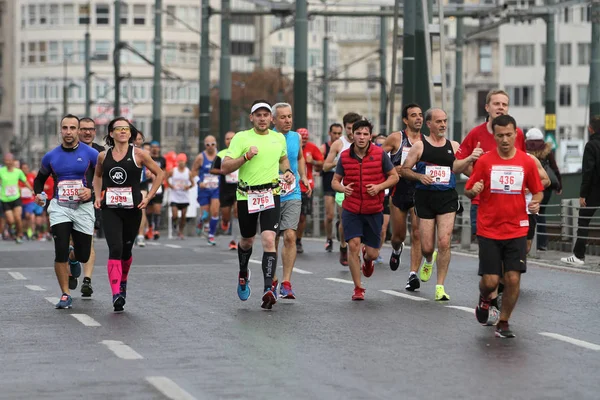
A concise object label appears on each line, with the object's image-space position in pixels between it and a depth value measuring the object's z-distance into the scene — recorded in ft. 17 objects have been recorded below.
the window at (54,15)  436.76
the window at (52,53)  440.04
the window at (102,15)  433.48
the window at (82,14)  431.84
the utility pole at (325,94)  255.70
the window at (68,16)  436.76
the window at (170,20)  431.84
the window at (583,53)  395.96
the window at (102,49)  430.20
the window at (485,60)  451.53
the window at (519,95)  412.98
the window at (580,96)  399.44
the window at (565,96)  400.88
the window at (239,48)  458.50
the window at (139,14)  433.48
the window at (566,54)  399.44
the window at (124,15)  431.84
